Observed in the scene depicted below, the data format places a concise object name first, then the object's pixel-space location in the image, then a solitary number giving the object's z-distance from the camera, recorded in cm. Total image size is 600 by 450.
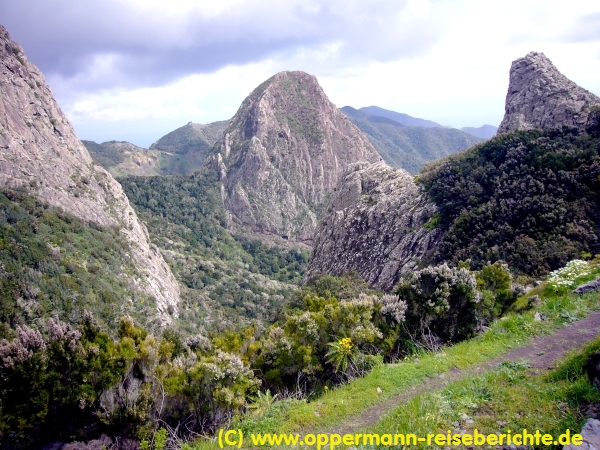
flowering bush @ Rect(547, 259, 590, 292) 1216
